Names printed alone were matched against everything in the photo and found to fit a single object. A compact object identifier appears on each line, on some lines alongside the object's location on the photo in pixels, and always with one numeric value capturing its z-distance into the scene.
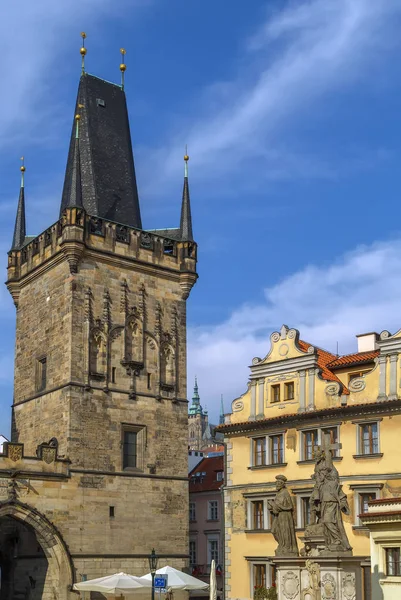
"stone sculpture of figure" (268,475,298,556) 18.83
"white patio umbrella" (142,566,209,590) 25.39
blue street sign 22.39
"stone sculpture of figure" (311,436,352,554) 17.08
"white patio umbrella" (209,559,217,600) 23.63
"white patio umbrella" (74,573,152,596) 25.45
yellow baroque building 26.75
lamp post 23.72
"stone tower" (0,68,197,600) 30.03
